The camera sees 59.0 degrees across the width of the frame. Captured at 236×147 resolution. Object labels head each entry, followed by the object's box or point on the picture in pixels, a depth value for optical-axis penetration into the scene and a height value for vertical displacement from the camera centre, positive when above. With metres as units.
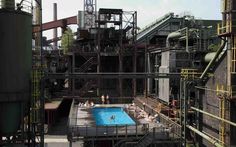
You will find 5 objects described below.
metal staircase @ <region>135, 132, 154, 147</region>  14.47 -4.79
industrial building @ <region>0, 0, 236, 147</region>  11.84 -1.38
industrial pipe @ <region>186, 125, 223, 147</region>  10.96 -3.77
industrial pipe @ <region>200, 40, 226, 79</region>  12.40 +0.89
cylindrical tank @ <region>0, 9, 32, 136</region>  11.79 +0.17
